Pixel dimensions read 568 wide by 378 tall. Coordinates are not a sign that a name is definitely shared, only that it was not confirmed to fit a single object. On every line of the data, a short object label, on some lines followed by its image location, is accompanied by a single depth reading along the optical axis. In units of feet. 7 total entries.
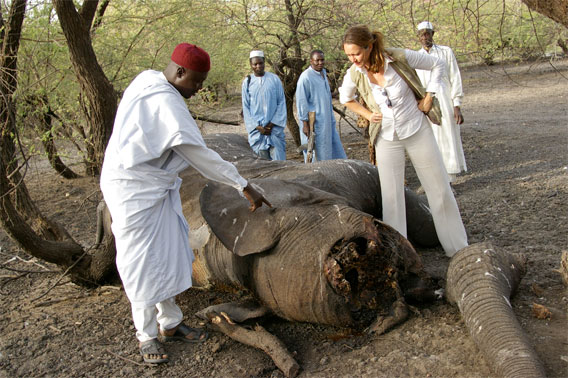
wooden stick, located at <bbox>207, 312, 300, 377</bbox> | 11.67
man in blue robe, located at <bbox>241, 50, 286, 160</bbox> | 27.43
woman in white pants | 14.78
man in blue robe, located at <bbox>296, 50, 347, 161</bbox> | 26.81
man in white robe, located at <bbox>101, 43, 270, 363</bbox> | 11.71
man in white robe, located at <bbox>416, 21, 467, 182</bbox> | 23.71
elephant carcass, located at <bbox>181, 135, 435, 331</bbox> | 11.88
